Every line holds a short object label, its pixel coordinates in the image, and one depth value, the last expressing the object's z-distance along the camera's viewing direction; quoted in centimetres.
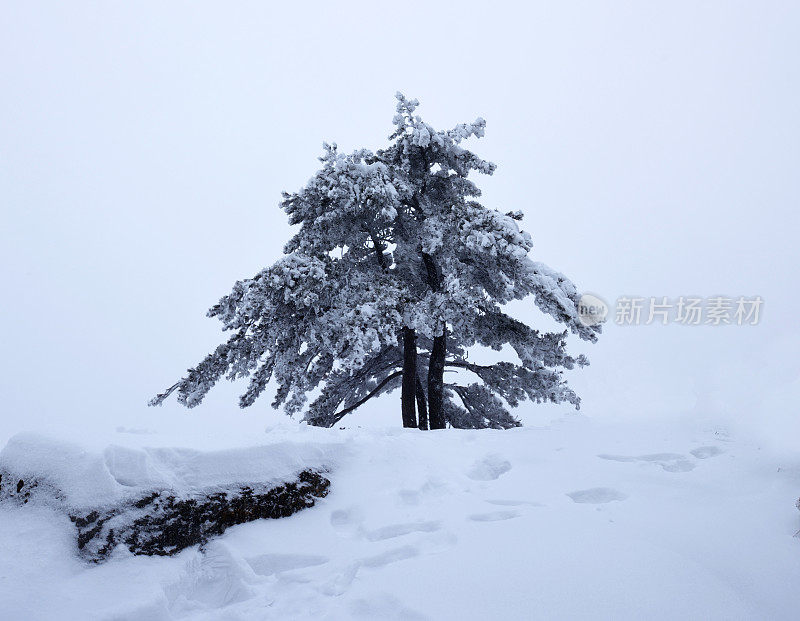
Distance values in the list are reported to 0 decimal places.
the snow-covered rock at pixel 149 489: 396
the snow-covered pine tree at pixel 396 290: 943
